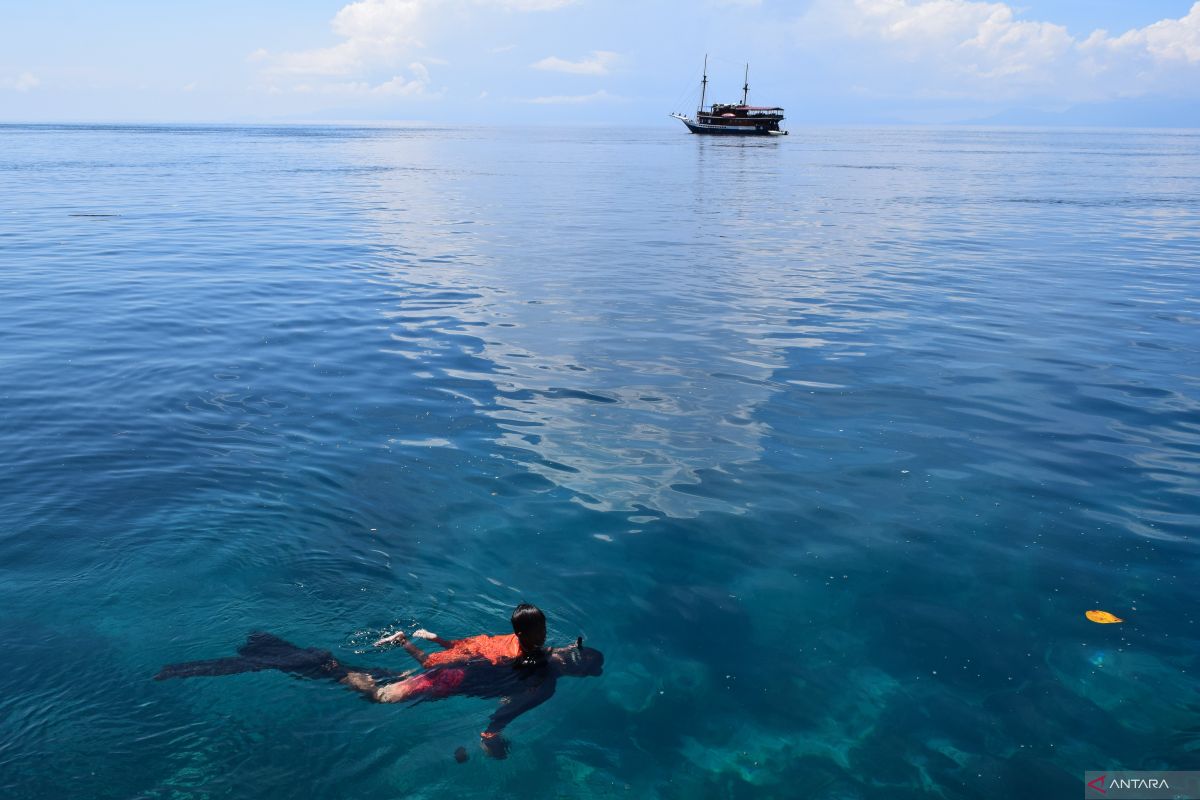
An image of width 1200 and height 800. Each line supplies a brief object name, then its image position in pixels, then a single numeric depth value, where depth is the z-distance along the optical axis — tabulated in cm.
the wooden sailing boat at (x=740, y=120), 15375
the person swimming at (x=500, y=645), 800
